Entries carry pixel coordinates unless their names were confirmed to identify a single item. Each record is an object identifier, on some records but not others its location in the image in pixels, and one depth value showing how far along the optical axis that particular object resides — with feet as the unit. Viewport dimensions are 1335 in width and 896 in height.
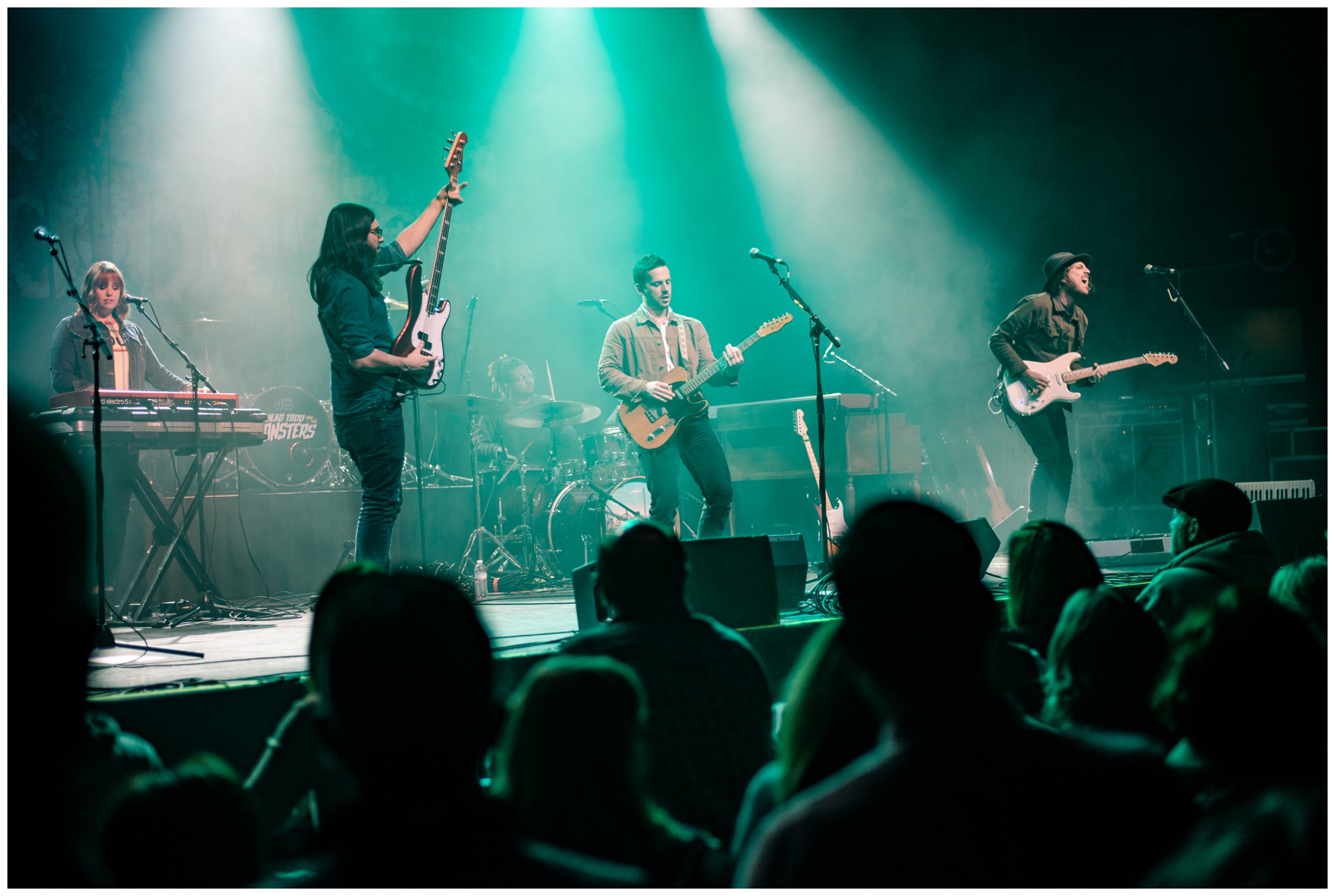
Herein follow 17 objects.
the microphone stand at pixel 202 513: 18.26
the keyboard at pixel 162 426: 17.40
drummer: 27.71
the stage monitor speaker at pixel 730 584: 13.53
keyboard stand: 19.70
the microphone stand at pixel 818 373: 16.81
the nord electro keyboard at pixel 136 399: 17.49
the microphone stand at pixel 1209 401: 23.79
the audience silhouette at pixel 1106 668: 7.07
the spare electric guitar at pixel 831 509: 25.32
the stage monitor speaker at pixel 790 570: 16.96
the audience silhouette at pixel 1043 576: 9.53
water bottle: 23.72
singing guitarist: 22.25
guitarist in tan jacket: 19.77
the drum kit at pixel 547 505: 26.81
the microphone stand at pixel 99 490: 13.30
